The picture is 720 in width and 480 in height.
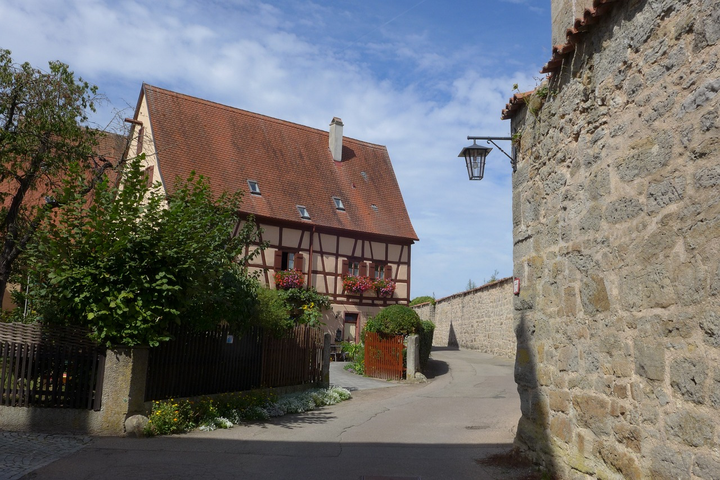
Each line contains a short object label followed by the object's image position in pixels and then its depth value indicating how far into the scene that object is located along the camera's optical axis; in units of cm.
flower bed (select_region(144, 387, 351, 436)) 878
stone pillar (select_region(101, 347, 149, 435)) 840
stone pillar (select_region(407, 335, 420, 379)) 1712
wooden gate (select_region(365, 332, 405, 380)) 1750
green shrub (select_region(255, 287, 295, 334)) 1220
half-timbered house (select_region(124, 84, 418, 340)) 2323
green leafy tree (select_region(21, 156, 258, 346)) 843
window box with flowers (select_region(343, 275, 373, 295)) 2452
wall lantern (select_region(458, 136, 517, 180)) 936
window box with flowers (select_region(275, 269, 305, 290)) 2275
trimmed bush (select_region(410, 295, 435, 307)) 3966
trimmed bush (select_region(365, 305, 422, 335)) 1783
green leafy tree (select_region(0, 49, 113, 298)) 1287
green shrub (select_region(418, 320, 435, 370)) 1872
